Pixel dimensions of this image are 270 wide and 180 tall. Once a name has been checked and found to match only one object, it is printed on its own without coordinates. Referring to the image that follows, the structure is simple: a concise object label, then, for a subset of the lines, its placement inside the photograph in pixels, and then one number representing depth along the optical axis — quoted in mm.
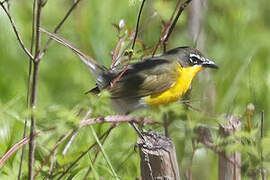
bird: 7586
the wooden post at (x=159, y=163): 5891
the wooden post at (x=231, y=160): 6211
